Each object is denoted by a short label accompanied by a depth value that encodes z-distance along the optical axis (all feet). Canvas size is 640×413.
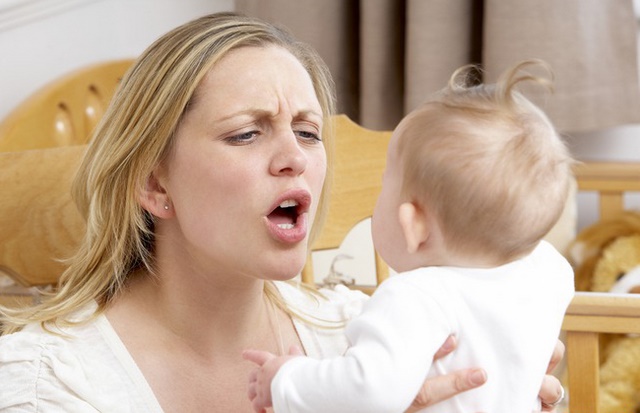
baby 3.63
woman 4.15
